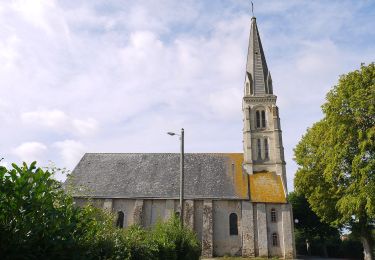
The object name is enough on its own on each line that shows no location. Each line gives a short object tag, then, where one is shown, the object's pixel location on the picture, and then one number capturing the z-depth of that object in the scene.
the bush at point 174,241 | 12.46
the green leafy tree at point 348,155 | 19.67
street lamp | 16.06
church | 32.50
